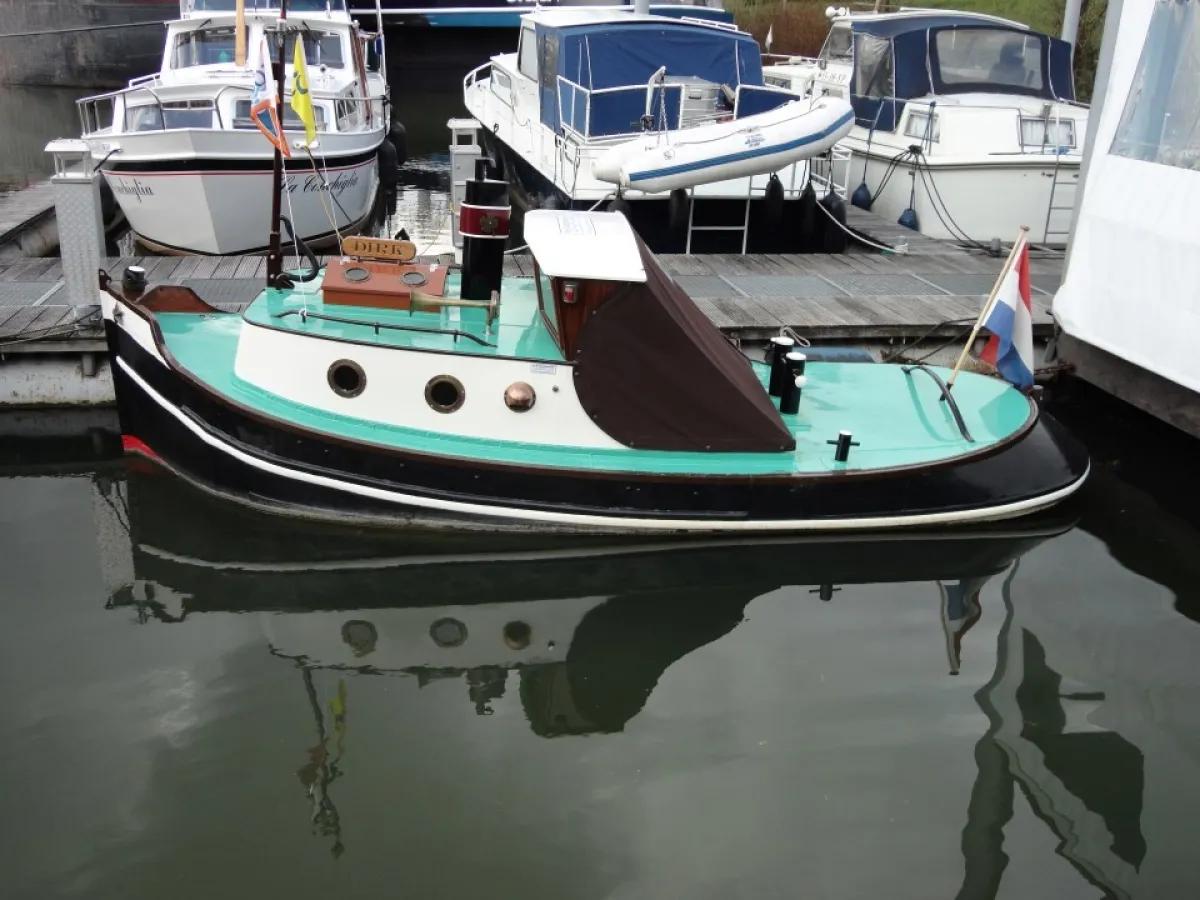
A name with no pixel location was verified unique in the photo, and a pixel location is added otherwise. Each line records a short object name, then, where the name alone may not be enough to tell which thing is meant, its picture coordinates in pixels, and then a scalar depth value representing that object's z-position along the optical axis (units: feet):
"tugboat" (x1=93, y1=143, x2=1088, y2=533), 23.18
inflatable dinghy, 37.68
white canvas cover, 27.45
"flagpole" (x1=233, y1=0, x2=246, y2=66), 43.32
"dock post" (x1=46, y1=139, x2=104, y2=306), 29.25
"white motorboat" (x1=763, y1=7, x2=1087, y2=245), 43.52
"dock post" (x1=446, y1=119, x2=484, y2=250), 40.06
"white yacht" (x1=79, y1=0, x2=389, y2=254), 40.09
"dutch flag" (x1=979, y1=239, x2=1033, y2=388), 24.80
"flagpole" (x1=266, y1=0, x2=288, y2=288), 25.13
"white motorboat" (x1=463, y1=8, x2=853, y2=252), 38.29
